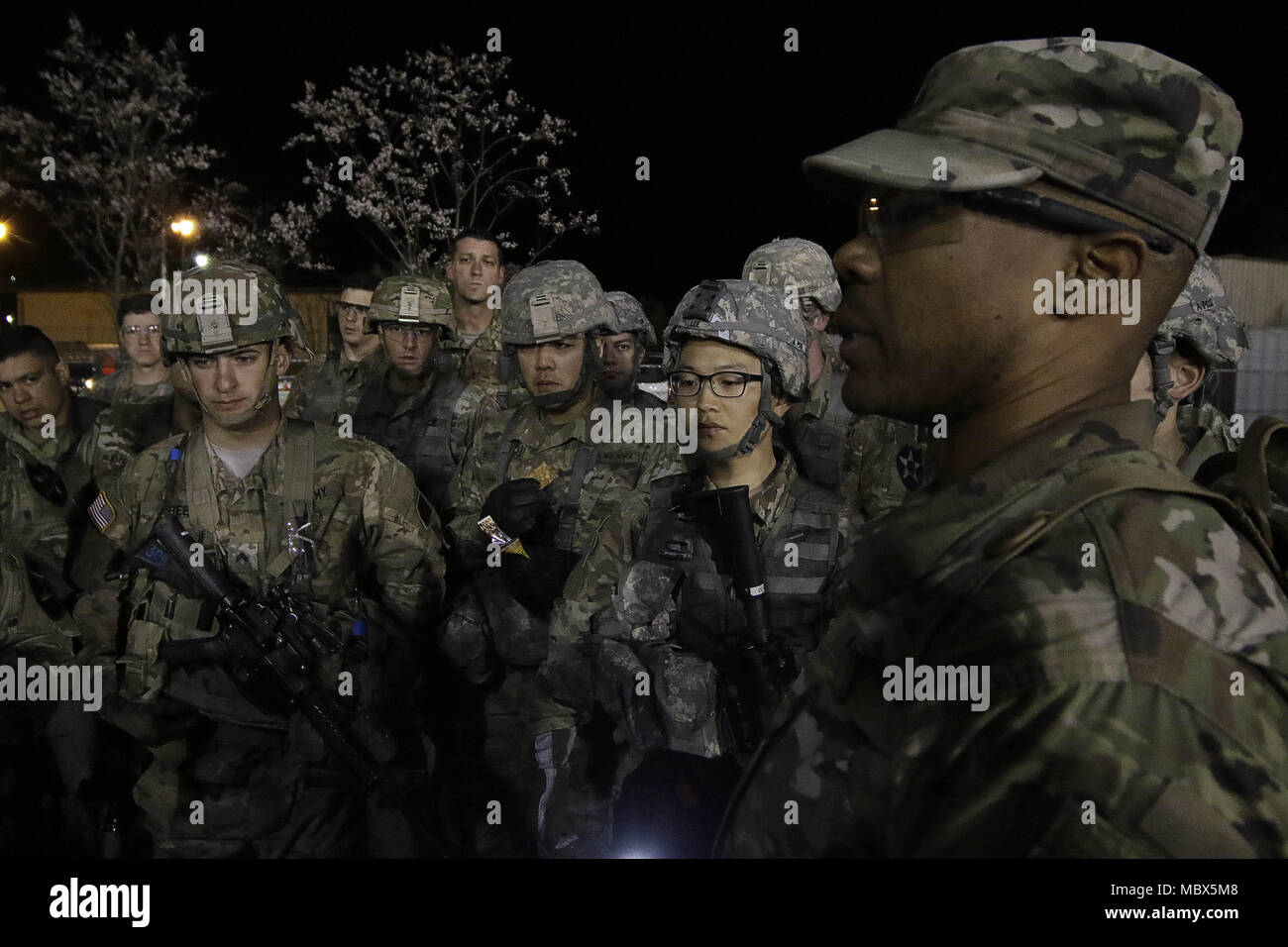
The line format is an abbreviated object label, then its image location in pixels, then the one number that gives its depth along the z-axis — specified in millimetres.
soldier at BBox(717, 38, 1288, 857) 1005
